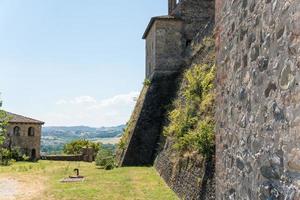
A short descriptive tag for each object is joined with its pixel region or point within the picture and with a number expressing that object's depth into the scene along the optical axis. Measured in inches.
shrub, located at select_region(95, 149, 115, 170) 1096.5
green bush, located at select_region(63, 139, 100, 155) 2473.5
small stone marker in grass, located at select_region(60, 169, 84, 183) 886.4
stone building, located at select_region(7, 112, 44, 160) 2076.8
